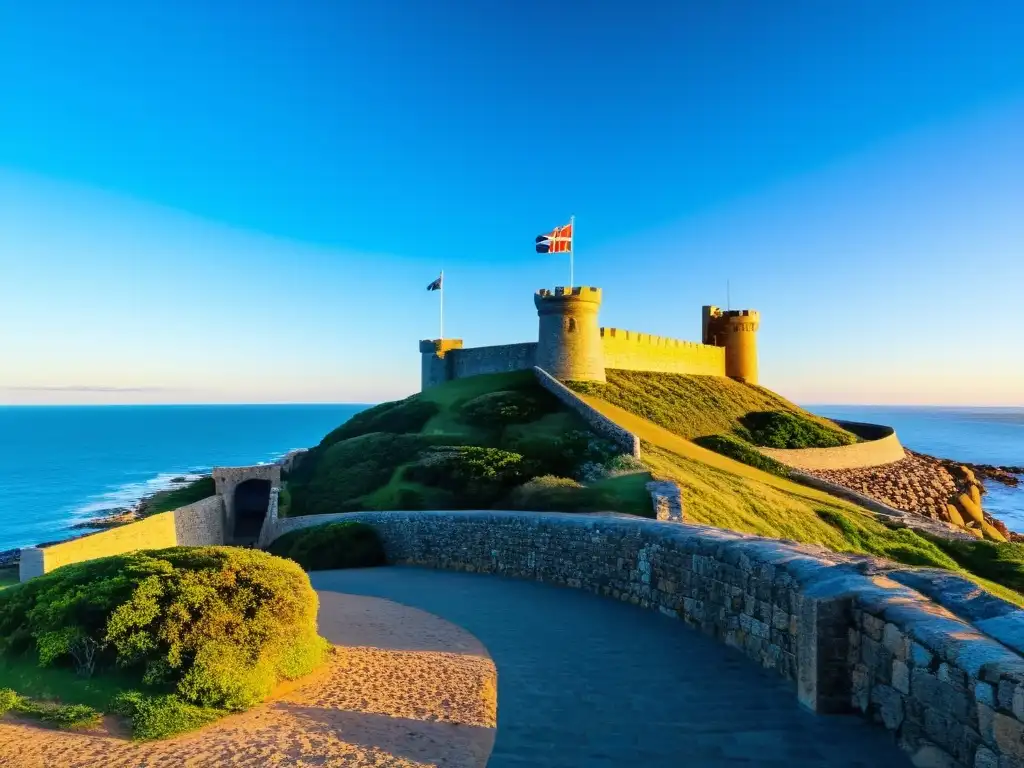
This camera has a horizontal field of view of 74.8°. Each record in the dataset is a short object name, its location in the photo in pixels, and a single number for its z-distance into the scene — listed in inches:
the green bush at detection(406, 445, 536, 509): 1071.0
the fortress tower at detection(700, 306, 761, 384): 2807.6
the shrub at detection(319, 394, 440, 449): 1684.3
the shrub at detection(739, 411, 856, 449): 1946.4
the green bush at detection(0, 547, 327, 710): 312.5
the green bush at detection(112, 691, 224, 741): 274.5
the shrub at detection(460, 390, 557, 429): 1531.7
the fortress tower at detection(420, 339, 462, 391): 2262.6
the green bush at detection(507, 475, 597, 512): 893.7
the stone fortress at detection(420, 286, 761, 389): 1863.9
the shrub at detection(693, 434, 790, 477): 1525.6
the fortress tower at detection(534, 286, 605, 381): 1845.5
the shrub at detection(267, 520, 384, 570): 814.5
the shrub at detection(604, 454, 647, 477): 1062.9
